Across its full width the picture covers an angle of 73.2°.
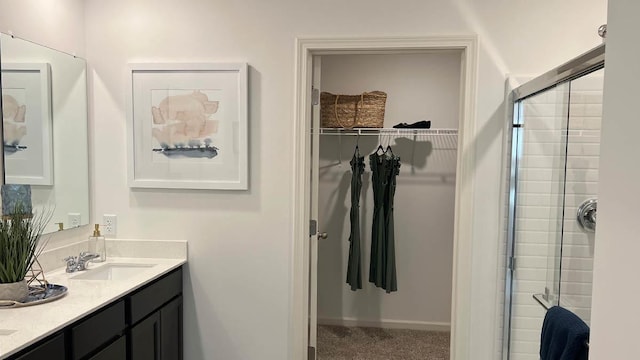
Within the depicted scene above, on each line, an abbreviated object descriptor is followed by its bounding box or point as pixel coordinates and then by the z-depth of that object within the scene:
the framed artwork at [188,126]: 2.42
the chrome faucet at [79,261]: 2.22
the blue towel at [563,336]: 1.45
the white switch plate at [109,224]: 2.53
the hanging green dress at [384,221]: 3.50
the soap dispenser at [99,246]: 2.45
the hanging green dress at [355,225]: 3.56
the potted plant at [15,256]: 1.67
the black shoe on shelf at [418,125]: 3.41
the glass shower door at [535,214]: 2.10
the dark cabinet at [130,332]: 1.57
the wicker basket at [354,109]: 3.26
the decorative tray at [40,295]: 1.67
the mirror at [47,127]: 2.01
